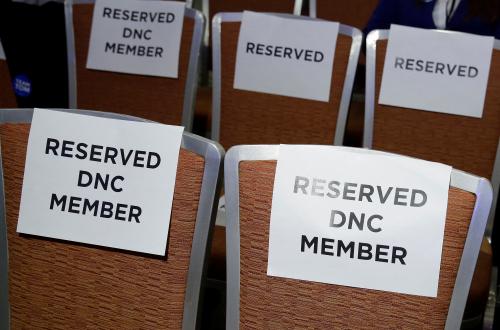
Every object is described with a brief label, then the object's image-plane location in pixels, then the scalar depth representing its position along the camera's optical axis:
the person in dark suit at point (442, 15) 2.14
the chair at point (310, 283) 1.01
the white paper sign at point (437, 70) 1.71
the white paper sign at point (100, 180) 1.05
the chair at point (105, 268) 1.07
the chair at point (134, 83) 1.92
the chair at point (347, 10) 2.76
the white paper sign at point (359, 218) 0.99
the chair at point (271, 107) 1.80
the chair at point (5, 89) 1.72
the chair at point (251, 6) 2.71
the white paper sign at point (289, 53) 1.78
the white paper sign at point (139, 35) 1.88
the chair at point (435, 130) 1.77
